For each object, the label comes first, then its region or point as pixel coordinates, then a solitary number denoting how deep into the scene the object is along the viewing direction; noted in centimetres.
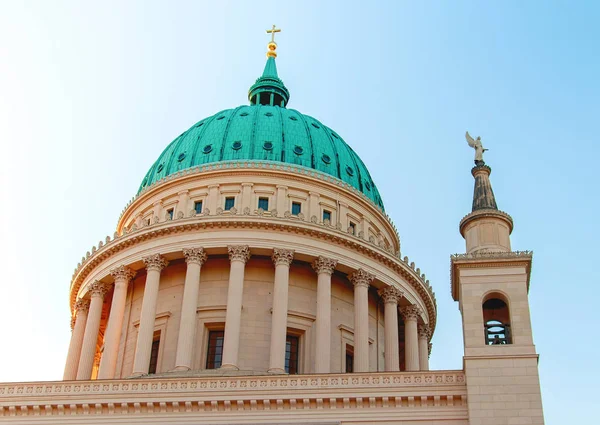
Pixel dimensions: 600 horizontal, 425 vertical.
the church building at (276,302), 3141
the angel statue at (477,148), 3709
